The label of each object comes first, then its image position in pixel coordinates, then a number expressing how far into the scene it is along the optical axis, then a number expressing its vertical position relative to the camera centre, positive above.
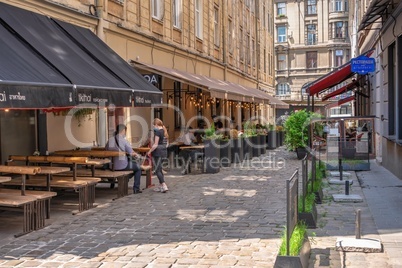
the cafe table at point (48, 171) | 8.84 -0.67
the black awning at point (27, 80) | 7.65 +0.83
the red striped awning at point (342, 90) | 25.59 +1.96
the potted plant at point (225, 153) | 17.00 -0.77
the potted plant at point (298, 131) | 19.45 -0.08
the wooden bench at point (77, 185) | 9.48 -0.96
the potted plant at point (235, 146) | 18.30 -0.60
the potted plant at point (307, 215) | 7.83 -1.30
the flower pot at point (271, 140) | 26.00 -0.54
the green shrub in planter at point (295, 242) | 5.45 -1.24
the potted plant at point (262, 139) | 22.48 -0.45
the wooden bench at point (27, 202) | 7.87 -1.05
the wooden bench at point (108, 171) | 11.05 -0.88
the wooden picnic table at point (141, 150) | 14.14 -0.52
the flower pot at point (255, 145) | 20.91 -0.65
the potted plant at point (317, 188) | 9.94 -1.17
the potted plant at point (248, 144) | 19.69 -0.55
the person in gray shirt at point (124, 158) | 11.53 -0.59
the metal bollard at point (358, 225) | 6.01 -1.17
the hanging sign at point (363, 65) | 16.17 +1.96
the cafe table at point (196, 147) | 16.08 -0.52
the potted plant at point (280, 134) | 27.67 -0.26
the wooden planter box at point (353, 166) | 15.39 -1.12
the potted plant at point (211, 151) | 15.66 -0.65
